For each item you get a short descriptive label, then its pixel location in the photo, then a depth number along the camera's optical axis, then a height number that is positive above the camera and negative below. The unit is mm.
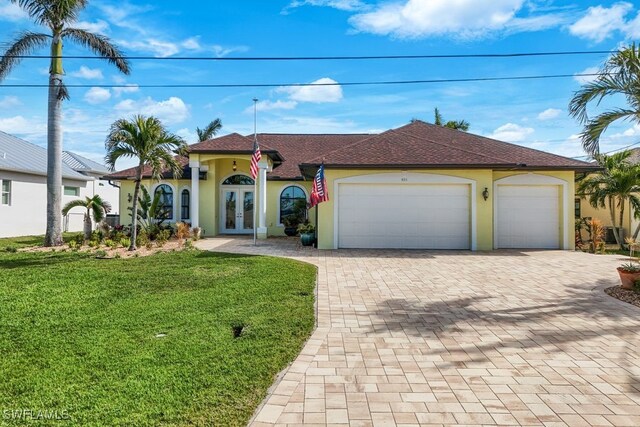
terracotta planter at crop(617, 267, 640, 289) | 7641 -1287
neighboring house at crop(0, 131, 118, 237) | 18766 +1461
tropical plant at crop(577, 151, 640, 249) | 15422 +1334
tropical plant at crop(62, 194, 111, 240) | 15234 +207
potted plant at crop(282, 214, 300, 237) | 19484 -522
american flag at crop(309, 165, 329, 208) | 12963 +911
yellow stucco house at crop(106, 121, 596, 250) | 14070 +717
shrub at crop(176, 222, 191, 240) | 15930 -701
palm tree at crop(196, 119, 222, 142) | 32531 +7439
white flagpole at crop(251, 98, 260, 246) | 16953 +4631
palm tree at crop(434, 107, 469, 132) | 25328 +6324
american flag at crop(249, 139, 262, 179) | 15359 +2218
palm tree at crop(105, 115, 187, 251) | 12625 +2470
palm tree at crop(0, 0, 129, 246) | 14312 +6060
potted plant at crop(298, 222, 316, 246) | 15266 -900
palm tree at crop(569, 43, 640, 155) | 7848 +2718
